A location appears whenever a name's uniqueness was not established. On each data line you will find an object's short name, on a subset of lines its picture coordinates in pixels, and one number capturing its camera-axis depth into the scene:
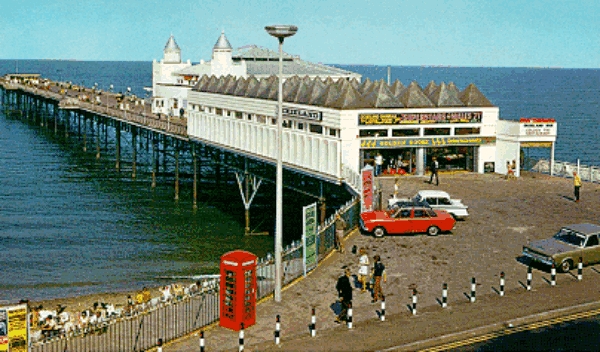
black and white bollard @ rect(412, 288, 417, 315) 21.45
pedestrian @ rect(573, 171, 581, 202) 35.94
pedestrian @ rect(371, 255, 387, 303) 22.58
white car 31.62
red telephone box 20.48
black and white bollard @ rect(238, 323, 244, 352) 19.06
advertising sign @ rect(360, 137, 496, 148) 40.11
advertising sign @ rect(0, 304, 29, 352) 18.27
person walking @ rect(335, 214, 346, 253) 27.34
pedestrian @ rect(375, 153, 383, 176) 40.06
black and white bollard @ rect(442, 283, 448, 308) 22.06
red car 29.38
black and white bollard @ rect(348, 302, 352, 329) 20.66
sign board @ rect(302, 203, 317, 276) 25.00
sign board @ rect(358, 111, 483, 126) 39.91
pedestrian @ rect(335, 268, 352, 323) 20.97
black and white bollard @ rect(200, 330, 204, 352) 18.78
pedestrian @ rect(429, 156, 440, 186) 38.26
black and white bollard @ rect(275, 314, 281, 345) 19.55
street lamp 22.06
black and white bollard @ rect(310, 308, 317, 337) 19.98
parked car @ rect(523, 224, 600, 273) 25.45
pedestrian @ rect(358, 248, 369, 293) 23.77
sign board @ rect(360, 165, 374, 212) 30.97
